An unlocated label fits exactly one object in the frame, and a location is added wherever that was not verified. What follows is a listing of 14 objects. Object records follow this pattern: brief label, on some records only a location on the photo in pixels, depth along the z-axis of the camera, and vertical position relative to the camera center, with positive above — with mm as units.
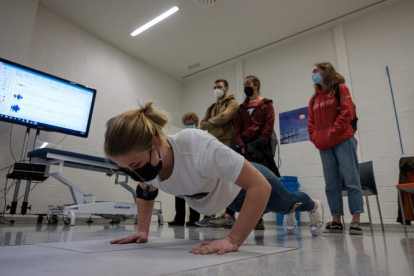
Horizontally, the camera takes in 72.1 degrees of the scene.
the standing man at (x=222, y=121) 2455 +774
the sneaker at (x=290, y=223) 1876 -120
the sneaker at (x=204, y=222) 2672 -163
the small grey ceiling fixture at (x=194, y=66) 5273 +2529
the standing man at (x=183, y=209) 2996 -50
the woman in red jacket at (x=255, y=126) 2383 +678
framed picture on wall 4047 +1121
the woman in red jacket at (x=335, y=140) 1979 +456
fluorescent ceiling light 3888 +2572
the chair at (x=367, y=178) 2788 +266
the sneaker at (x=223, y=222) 2420 -153
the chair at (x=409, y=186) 2075 +131
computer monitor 2715 +1048
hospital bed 2416 +137
